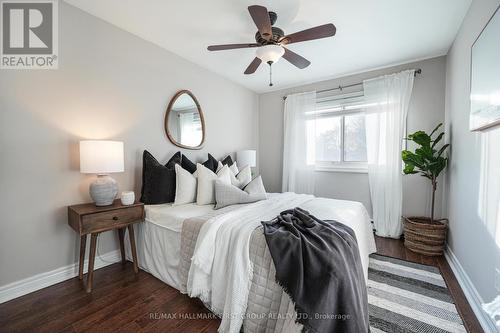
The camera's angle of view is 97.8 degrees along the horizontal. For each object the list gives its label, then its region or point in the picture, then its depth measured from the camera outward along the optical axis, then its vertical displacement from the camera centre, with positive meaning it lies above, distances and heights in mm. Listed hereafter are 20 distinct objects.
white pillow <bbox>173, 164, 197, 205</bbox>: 2422 -314
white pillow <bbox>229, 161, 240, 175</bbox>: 3109 -133
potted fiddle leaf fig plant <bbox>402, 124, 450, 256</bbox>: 2525 -732
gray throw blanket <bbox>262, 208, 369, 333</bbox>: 1127 -642
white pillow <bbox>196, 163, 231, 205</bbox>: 2414 -279
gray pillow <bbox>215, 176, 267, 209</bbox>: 2277 -383
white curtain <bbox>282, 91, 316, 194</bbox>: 3889 +321
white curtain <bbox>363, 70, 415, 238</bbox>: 3102 +289
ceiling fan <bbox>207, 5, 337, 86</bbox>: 1761 +1094
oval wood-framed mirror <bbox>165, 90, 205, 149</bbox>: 2886 +527
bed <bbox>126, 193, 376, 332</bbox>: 1337 -720
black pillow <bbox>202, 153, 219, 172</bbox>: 3080 -51
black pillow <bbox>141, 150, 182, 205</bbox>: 2387 -260
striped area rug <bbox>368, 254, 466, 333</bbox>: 1477 -1097
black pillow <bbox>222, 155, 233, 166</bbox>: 3494 -21
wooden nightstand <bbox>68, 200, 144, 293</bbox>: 1784 -543
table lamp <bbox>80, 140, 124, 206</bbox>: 1877 -54
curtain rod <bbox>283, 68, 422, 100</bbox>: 3486 +1232
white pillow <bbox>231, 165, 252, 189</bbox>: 2775 -247
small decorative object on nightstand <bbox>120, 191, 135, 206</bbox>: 2096 -385
